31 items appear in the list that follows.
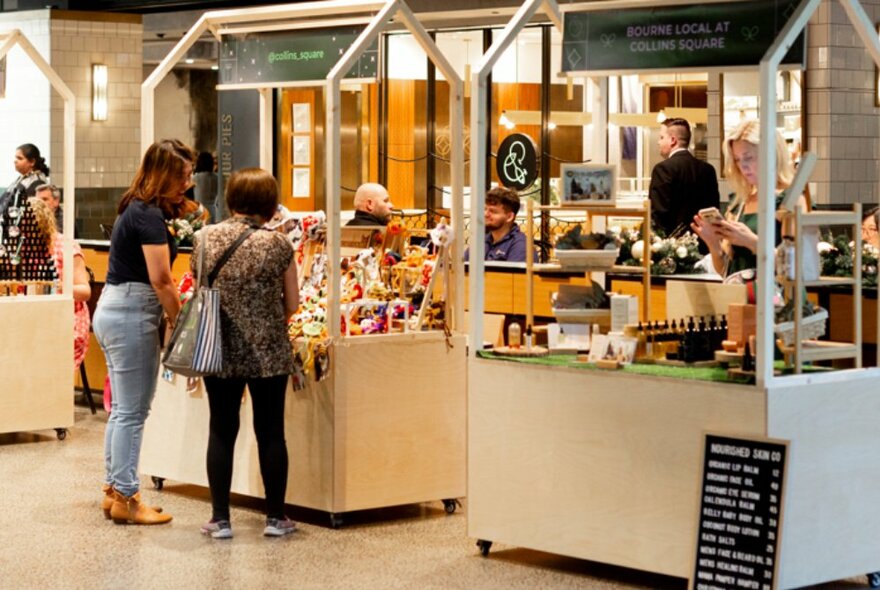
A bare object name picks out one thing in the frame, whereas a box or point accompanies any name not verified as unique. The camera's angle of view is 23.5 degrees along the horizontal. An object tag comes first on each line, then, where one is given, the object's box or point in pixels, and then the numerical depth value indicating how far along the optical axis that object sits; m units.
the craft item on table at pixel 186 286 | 9.59
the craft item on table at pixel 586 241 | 8.34
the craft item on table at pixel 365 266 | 9.46
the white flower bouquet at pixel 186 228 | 13.86
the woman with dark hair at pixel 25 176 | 12.17
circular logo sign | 18.38
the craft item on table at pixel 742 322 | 7.49
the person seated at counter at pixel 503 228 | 11.78
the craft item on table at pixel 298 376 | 8.89
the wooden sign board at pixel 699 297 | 8.17
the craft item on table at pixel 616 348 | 7.71
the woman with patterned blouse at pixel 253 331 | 8.37
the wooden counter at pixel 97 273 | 14.11
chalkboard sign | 6.90
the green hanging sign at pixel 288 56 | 9.60
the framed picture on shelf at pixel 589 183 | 8.30
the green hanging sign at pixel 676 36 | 7.30
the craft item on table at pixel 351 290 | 9.32
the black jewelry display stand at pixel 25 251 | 11.97
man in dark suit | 12.46
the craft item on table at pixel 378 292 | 9.35
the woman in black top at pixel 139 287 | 8.60
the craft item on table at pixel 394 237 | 9.78
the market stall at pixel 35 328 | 11.87
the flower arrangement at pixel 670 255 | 10.55
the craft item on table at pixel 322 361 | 8.90
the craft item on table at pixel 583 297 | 8.29
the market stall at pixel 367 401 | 8.93
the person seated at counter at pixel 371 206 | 10.79
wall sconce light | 20.43
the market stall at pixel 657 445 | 7.10
